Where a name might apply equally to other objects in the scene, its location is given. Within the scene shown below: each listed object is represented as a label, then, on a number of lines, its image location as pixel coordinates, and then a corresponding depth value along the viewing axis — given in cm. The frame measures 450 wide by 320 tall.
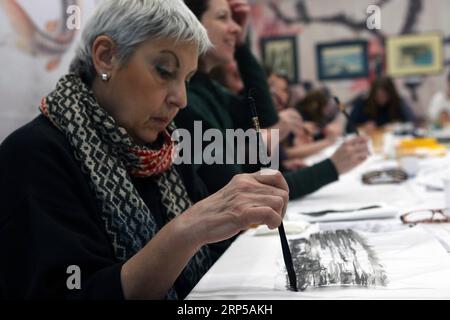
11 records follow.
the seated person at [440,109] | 444
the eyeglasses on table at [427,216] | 109
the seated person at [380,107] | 491
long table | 71
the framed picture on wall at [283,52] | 617
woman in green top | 120
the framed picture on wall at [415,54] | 586
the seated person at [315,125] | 299
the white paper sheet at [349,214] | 115
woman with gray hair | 71
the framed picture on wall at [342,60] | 600
